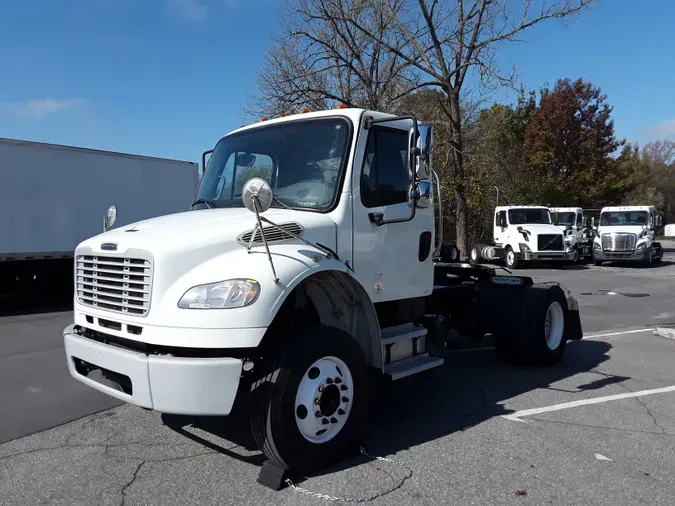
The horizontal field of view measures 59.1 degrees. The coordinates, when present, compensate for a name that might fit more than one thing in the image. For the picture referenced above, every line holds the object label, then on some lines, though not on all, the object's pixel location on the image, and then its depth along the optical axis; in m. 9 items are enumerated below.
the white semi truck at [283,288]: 3.73
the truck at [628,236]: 23.73
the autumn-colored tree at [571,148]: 37.09
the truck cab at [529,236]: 23.69
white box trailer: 12.76
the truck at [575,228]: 25.09
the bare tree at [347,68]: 21.08
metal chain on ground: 3.70
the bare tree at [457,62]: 19.52
